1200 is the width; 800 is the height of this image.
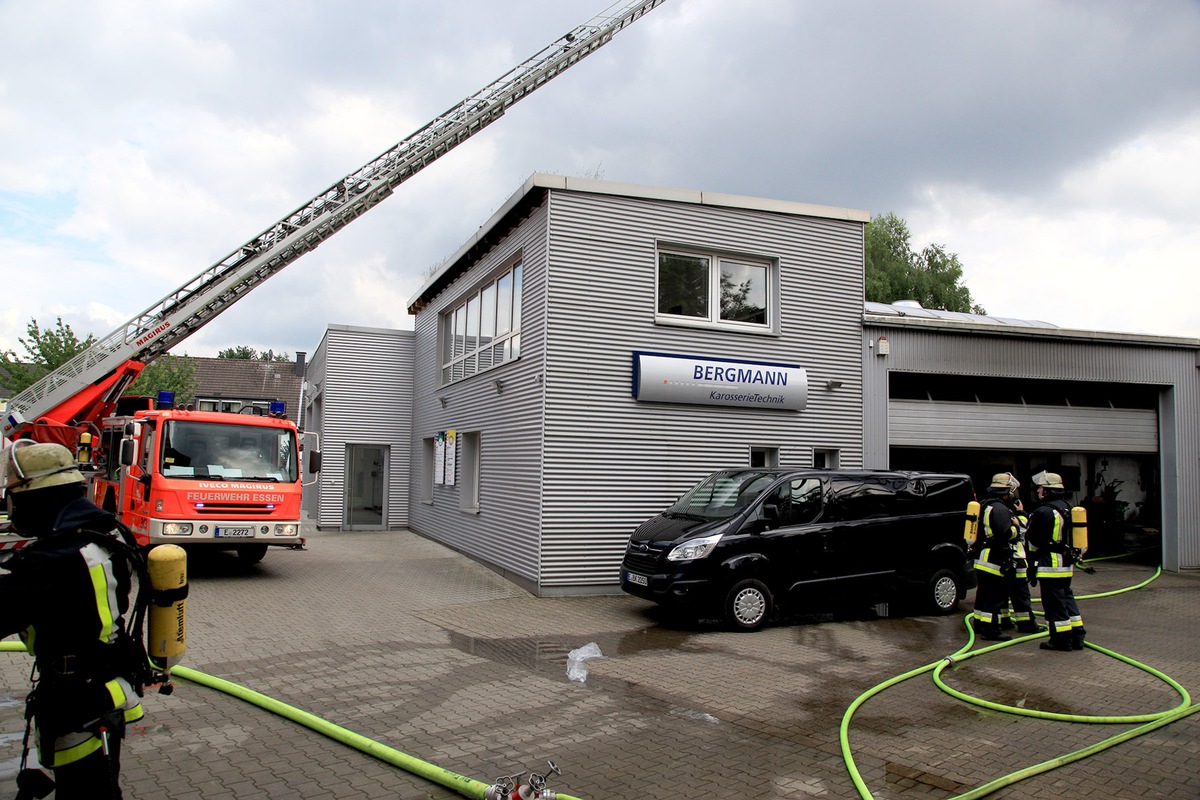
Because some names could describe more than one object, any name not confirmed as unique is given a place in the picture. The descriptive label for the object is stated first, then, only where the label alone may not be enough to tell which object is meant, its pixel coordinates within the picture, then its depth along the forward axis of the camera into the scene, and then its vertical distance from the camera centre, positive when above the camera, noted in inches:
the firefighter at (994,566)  357.7 -46.9
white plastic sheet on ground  289.1 -77.9
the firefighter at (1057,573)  335.6 -46.5
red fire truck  463.5 +13.0
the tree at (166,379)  1310.3 +109.5
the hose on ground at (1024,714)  188.2 -74.5
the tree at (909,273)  1444.4 +325.8
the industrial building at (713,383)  474.0 +48.1
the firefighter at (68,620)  121.1 -26.2
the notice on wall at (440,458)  671.8 -6.5
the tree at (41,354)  1074.7 +117.5
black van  368.8 -41.4
